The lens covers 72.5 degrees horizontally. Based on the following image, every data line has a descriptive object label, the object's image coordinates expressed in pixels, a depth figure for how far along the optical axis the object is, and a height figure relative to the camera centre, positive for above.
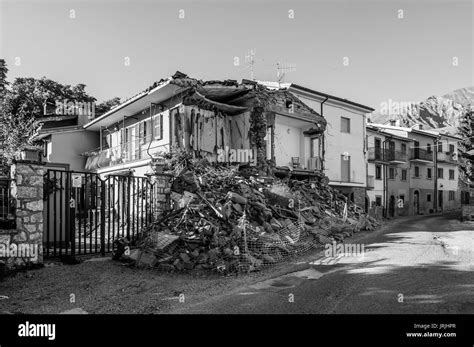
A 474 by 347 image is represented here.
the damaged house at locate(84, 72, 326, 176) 14.68 +2.97
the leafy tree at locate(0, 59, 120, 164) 18.44 +6.96
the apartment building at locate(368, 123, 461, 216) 35.59 +1.11
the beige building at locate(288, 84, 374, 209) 23.27 +2.97
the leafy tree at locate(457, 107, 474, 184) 34.00 +4.78
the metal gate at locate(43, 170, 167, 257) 7.54 -0.84
